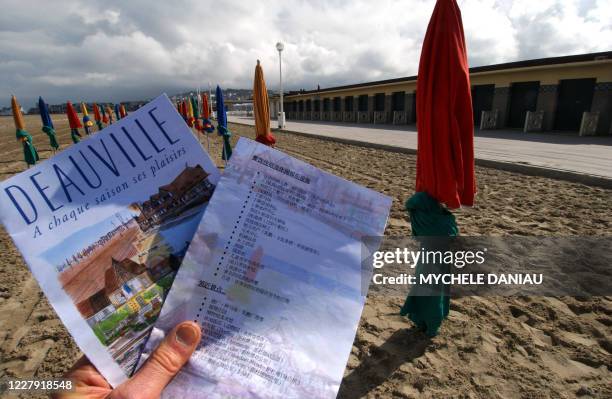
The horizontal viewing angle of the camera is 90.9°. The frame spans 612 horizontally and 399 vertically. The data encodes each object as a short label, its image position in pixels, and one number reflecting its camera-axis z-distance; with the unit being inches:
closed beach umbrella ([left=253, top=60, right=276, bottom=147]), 241.6
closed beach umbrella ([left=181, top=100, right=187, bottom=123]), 682.8
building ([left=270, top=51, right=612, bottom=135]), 467.8
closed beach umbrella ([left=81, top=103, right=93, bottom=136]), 532.3
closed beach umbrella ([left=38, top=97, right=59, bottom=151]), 380.2
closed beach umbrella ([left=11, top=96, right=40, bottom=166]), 300.4
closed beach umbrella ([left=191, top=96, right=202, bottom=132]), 536.0
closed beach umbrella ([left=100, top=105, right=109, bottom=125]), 796.9
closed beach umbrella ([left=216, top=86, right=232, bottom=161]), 292.5
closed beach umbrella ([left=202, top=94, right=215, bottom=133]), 380.2
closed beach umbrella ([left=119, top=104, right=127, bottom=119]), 784.8
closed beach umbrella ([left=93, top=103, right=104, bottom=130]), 638.5
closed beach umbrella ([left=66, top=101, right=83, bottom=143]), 416.2
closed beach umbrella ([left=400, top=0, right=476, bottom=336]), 77.7
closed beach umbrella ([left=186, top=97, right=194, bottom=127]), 579.0
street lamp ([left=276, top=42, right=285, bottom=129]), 735.7
